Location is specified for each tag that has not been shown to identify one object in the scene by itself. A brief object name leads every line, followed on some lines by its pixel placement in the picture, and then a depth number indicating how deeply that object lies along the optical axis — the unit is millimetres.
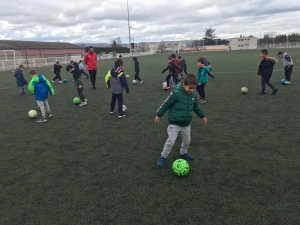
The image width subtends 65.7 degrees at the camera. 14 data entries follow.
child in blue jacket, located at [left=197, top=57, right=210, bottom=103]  8614
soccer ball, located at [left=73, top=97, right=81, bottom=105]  9727
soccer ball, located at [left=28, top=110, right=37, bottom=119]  7863
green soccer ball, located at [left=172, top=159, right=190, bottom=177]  4129
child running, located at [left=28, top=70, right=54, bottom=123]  7047
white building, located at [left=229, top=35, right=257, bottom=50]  100862
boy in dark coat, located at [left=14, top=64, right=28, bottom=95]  12070
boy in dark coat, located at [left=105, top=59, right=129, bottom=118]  7367
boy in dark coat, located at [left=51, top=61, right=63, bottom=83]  16078
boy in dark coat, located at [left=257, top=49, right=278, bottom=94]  9633
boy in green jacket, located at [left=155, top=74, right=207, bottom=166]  4207
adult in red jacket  12602
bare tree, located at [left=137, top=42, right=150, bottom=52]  125738
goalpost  30250
